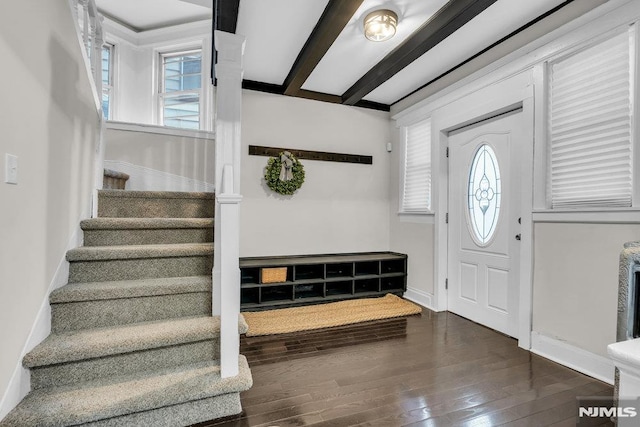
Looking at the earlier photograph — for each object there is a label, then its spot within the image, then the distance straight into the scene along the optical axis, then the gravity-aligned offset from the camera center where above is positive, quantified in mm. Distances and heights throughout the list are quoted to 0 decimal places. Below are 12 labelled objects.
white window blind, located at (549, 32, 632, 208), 1927 +605
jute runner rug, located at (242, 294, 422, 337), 2766 -1012
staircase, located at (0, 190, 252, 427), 1352 -644
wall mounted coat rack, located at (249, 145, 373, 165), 3555 +687
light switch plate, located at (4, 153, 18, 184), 1184 +143
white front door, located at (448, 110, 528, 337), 2662 -57
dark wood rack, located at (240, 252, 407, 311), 3215 -737
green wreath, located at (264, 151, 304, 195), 3531 +417
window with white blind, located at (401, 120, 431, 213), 3535 +530
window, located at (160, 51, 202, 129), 3959 +1538
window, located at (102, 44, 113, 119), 3715 +1564
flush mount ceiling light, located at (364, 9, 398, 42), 2312 +1437
